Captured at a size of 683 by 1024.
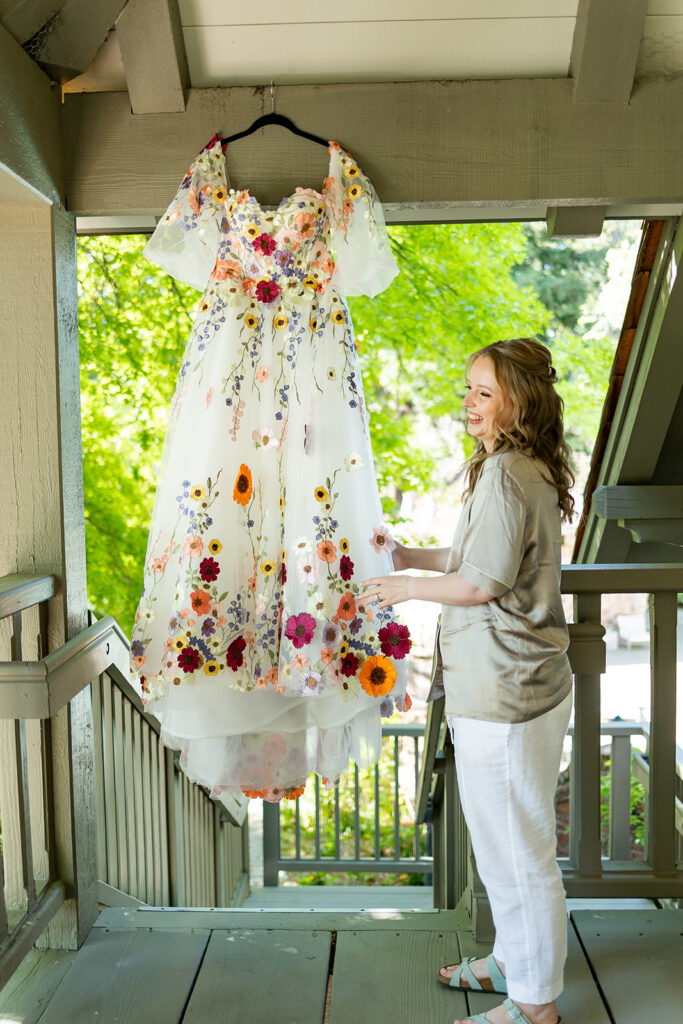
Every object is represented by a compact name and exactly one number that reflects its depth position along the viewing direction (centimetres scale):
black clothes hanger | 211
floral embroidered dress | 206
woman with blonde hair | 171
